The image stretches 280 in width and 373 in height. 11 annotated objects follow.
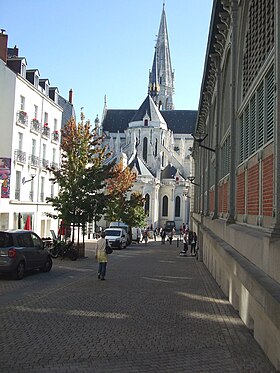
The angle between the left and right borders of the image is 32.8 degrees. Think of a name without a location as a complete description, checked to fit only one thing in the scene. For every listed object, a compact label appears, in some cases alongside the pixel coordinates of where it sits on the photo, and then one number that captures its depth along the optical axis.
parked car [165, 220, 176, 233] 88.38
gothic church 89.50
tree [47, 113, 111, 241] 25.27
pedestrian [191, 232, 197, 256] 31.28
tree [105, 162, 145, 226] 47.94
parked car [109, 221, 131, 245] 42.34
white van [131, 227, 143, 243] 50.24
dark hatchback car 14.55
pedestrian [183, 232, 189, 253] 31.12
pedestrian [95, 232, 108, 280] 14.80
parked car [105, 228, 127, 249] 35.59
